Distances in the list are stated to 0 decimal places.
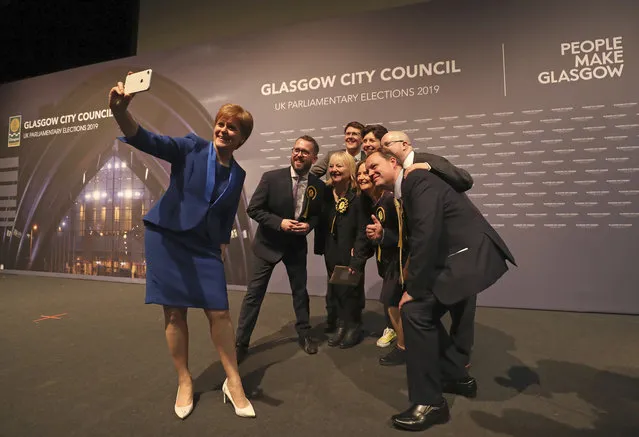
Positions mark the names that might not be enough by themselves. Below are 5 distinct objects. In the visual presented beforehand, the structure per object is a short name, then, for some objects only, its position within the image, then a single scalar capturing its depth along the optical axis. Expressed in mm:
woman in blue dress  1471
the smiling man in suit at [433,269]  1386
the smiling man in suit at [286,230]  2205
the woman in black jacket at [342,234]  2430
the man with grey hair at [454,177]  1774
